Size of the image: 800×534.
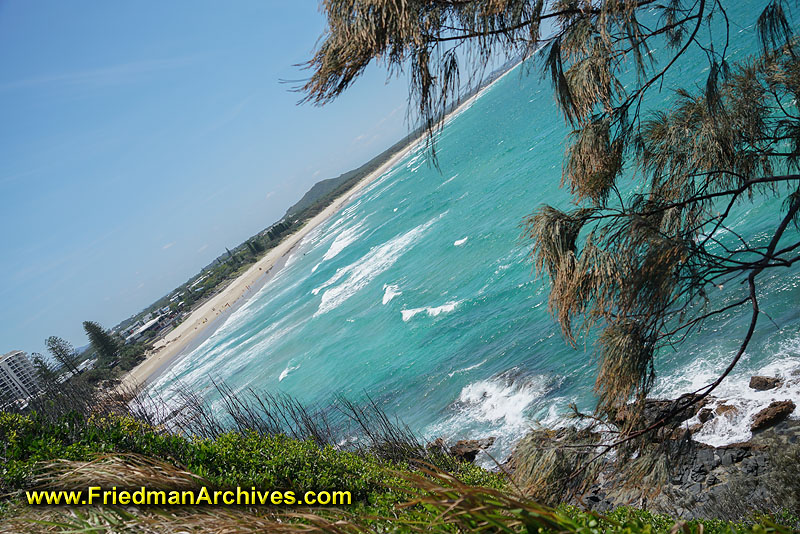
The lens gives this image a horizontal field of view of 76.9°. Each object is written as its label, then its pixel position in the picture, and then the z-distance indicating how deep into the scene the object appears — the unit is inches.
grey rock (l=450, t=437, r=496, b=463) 480.7
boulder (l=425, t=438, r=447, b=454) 456.4
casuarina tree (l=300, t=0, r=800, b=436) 132.0
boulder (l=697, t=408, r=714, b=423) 366.3
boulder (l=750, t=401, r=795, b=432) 324.8
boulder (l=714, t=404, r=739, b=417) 356.8
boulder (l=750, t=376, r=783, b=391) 355.9
